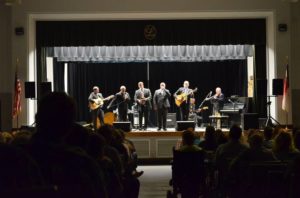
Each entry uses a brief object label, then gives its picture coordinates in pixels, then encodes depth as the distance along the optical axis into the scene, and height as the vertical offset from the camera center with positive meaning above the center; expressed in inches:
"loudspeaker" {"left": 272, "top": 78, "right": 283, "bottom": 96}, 548.1 +10.3
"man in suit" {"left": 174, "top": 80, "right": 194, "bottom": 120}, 638.5 -4.1
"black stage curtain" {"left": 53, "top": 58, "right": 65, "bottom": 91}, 686.5 +29.8
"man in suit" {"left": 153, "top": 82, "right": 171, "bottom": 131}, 606.8 -6.9
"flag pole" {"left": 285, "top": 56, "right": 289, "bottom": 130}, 574.0 -15.9
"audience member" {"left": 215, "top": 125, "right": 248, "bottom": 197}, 231.0 -23.0
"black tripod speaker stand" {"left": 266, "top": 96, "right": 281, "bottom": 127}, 530.9 -20.6
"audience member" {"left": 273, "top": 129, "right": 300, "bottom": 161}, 216.2 -18.7
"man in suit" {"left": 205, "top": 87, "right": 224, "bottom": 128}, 629.0 -4.3
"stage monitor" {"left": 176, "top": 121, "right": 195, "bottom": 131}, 555.2 -25.8
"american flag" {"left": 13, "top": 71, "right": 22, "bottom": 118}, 559.9 +0.4
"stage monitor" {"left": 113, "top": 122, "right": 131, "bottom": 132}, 551.5 -25.4
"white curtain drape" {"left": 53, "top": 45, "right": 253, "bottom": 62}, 661.3 +53.1
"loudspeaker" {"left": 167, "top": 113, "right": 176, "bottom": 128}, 653.9 -22.9
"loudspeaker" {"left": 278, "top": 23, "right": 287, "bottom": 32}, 571.8 +70.4
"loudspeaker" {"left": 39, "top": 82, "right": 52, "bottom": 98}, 555.8 +12.8
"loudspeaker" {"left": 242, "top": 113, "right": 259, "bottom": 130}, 548.1 -22.0
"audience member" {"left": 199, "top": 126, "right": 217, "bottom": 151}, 290.5 -21.8
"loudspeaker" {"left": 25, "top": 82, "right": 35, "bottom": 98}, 555.5 +9.1
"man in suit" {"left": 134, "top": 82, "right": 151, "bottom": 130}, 617.9 -3.6
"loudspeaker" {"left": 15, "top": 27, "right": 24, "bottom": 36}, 571.2 +68.6
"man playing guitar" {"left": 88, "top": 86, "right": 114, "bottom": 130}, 621.3 -6.6
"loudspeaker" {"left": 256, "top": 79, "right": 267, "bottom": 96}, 557.6 +11.5
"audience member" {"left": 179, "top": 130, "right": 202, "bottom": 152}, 256.1 -19.3
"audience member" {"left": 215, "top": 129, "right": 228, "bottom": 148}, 289.4 -20.3
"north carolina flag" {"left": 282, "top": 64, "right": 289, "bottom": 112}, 561.3 +5.1
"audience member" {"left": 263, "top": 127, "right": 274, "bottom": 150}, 283.3 -18.0
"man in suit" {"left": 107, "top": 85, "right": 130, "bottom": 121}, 624.2 -4.6
